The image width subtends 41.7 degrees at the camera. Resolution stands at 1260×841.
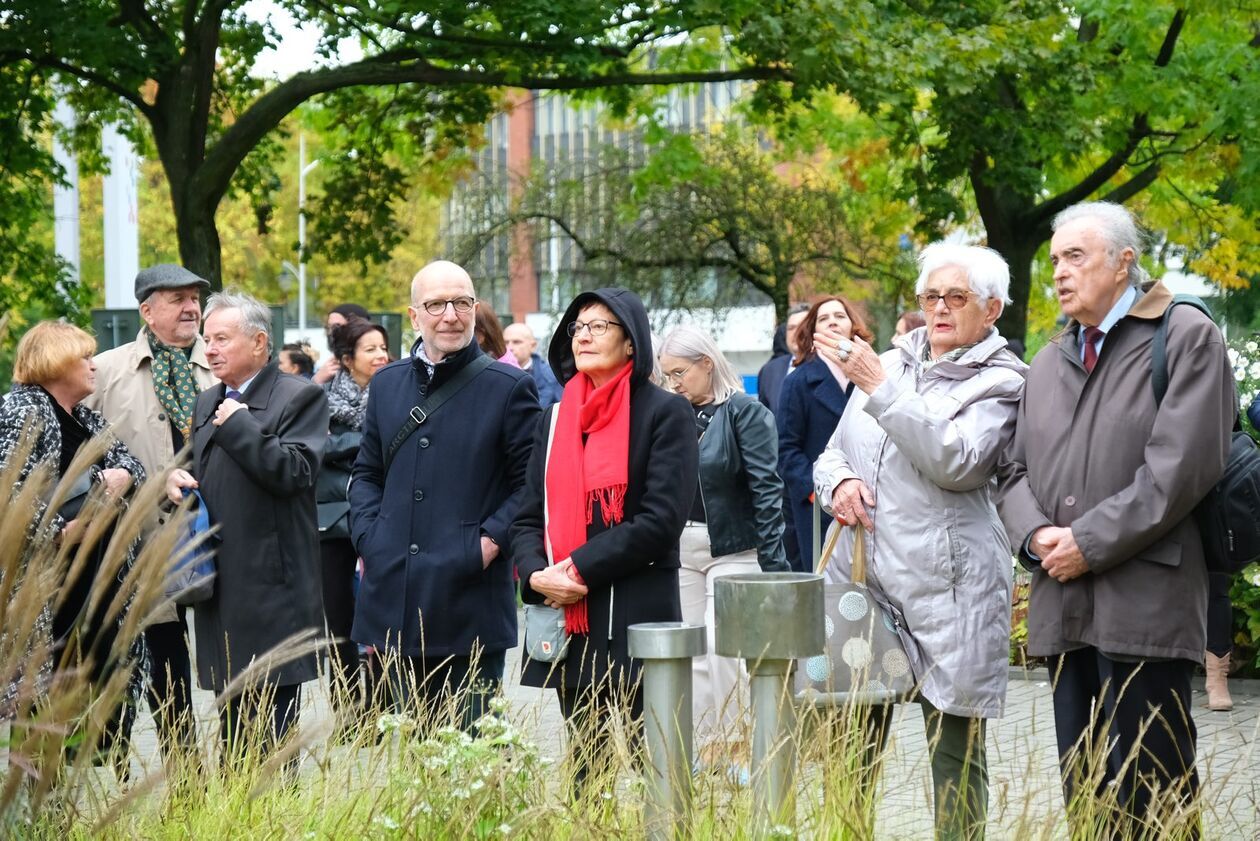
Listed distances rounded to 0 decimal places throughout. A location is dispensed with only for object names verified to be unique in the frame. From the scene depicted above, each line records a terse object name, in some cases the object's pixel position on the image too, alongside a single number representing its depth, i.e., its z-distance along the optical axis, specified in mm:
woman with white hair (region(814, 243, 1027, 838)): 4629
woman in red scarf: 4891
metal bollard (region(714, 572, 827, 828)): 3764
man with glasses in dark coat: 5453
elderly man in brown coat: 4117
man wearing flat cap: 6129
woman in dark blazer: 8398
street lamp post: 50512
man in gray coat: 5688
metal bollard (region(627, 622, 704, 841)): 3842
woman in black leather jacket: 6500
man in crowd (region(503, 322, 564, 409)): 12539
